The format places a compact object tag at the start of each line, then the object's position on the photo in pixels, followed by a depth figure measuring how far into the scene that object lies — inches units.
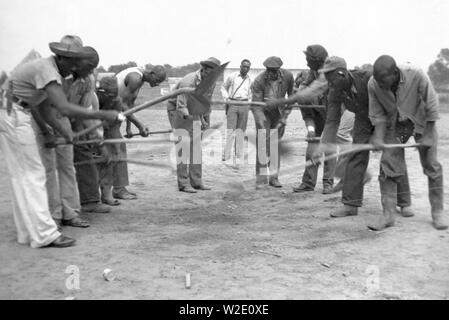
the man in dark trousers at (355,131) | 239.5
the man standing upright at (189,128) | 296.2
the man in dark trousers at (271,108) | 315.3
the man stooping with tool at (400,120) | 215.5
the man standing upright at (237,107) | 407.8
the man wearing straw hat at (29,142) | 192.7
